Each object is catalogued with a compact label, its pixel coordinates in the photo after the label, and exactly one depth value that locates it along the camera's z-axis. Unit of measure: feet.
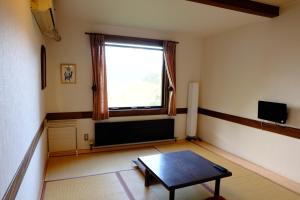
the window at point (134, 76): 14.01
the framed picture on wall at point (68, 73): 12.76
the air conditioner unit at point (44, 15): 6.95
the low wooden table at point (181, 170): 7.43
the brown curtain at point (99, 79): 13.01
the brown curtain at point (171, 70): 14.87
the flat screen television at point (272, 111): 10.12
